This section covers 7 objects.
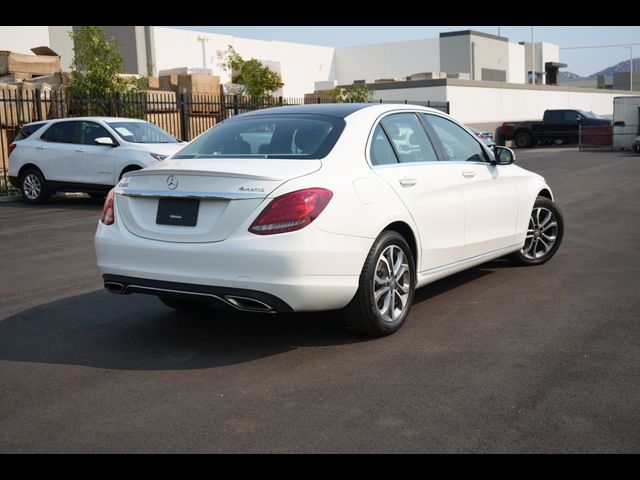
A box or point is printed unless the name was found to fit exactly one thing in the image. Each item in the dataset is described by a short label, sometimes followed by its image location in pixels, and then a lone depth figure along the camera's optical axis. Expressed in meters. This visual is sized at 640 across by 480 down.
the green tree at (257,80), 29.75
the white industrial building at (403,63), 44.53
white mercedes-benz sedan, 5.08
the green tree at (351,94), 35.34
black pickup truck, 40.06
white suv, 15.41
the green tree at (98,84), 21.38
